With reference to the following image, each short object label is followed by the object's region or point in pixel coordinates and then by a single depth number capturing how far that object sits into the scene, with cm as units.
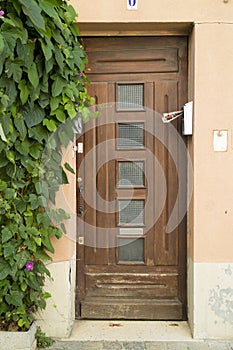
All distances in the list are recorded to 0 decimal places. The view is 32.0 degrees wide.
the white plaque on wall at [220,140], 316
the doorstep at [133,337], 312
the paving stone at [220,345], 310
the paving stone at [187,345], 310
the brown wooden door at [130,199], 342
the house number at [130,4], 312
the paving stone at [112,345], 310
